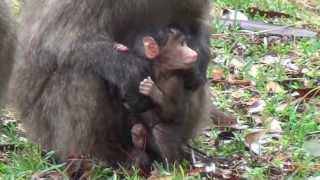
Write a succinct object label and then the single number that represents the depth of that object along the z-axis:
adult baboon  7.06
